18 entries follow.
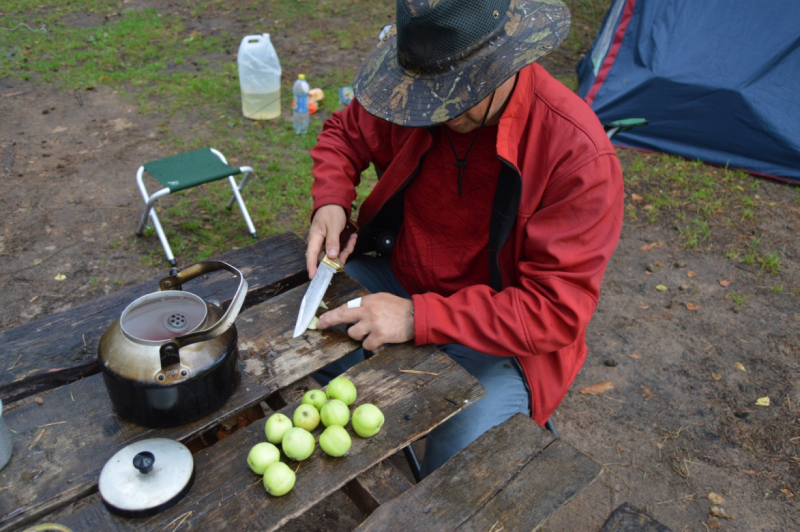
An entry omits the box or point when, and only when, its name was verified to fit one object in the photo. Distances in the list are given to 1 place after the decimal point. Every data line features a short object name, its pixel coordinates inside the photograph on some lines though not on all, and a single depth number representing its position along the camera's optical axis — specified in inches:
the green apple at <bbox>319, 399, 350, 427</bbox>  65.9
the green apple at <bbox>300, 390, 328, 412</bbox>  70.0
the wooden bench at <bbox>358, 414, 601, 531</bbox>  61.0
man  69.3
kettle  60.5
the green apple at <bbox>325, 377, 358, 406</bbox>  70.0
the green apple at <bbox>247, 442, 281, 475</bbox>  61.2
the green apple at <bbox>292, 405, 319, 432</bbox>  66.6
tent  215.5
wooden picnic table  59.4
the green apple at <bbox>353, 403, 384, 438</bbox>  65.6
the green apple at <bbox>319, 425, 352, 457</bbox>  63.2
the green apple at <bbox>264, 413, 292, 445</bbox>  65.0
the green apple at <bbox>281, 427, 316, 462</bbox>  62.1
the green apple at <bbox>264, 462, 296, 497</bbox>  58.8
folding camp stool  157.6
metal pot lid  56.8
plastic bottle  225.3
